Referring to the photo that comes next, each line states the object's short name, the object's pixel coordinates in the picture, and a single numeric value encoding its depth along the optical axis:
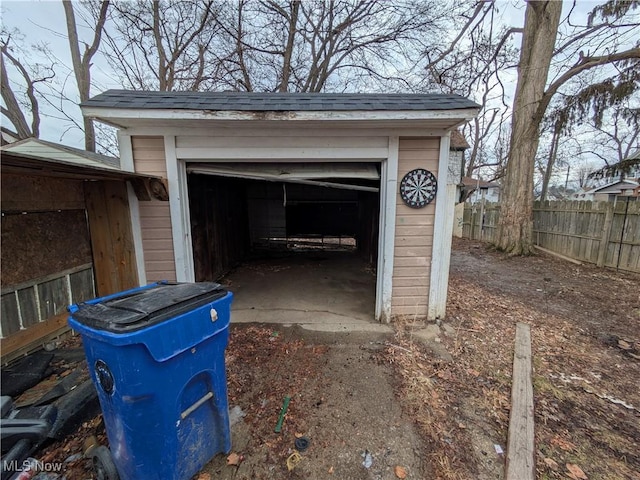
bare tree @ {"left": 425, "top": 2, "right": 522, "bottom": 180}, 7.99
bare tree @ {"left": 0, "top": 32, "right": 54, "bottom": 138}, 8.37
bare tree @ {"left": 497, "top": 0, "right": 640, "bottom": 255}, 6.50
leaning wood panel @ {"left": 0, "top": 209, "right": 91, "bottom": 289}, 2.29
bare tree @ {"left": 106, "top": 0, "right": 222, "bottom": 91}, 8.08
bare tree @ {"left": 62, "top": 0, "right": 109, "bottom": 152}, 7.89
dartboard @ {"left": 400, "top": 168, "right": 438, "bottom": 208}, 3.33
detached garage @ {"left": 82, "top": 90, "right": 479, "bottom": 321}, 2.83
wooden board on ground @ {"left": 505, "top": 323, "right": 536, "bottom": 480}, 1.71
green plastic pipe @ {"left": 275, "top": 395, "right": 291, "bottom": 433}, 1.98
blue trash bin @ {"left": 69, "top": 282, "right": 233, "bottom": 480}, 1.21
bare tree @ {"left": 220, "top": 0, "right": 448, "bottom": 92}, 8.25
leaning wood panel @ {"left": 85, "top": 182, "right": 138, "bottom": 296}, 3.06
